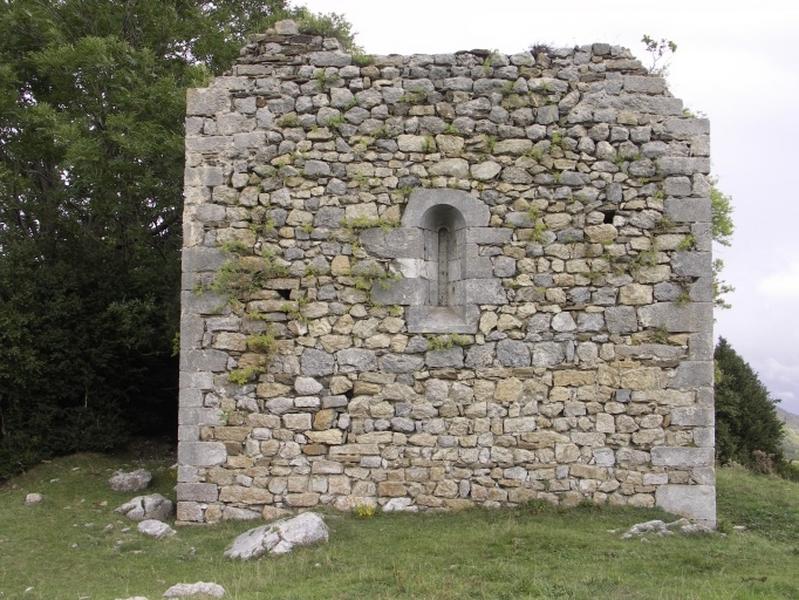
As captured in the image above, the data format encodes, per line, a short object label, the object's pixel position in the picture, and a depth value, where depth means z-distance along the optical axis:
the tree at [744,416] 15.45
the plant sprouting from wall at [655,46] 9.78
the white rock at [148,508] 9.41
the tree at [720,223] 15.62
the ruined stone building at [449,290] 9.02
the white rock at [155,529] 8.69
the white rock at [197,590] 6.51
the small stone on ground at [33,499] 10.24
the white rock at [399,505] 8.98
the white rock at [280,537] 7.78
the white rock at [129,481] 10.70
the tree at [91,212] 12.45
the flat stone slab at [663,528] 8.10
